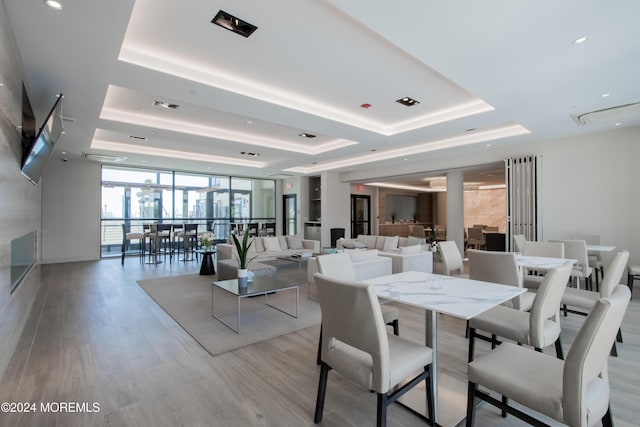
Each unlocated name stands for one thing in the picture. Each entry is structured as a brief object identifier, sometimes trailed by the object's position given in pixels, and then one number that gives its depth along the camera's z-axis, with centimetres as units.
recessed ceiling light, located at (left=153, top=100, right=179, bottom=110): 458
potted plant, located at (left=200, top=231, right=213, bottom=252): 613
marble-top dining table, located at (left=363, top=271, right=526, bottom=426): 183
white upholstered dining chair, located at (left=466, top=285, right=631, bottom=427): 129
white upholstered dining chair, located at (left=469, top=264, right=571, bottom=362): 207
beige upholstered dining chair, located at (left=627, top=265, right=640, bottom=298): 455
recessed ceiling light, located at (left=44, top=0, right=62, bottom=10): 221
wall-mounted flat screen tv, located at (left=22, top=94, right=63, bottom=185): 314
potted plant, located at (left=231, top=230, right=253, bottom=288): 380
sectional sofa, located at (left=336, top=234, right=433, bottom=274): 539
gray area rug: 331
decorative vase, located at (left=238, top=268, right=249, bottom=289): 384
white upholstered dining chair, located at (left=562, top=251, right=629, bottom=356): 252
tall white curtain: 629
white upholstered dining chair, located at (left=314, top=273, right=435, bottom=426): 160
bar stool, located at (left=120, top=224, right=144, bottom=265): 812
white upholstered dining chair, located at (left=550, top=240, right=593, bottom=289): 419
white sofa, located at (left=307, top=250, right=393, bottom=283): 458
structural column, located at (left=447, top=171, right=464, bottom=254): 820
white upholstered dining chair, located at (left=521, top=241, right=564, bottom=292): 398
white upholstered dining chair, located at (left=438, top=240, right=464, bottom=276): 375
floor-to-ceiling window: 923
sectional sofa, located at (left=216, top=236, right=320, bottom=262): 670
